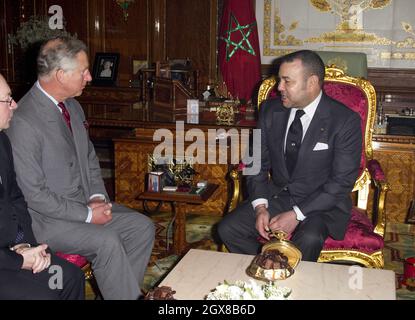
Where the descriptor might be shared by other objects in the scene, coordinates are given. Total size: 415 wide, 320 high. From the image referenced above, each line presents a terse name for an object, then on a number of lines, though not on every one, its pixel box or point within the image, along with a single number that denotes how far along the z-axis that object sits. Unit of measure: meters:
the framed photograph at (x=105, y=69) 7.59
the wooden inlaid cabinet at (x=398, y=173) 4.37
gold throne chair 3.02
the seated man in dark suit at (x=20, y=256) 2.36
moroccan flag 6.16
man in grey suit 2.71
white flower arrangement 2.00
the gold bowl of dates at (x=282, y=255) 2.38
